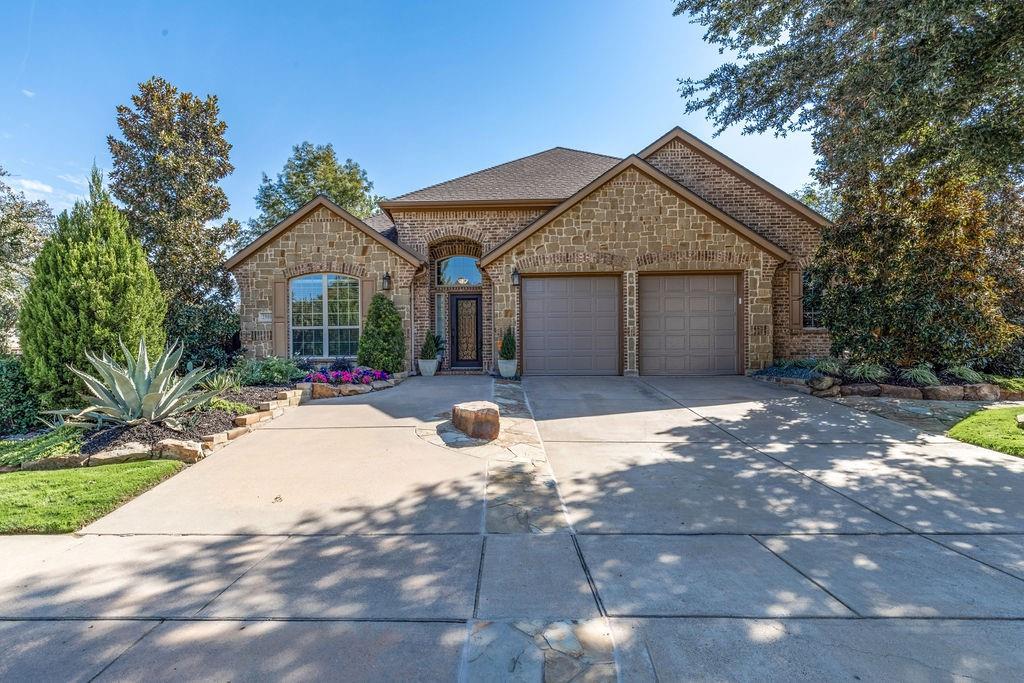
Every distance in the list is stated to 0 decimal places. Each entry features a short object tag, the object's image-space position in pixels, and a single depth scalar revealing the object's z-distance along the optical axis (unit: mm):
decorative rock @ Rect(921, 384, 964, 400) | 8109
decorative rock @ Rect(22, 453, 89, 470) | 4855
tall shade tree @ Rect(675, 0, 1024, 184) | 5574
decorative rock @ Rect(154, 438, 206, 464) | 4977
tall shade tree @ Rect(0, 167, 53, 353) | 12078
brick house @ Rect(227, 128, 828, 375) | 11328
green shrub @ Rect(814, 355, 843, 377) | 9242
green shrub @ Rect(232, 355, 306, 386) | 8875
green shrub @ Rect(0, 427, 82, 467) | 4961
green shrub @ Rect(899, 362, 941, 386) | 8382
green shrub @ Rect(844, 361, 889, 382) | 8828
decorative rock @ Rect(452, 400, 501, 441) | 5719
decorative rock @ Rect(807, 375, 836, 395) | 8578
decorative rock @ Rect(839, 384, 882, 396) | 8391
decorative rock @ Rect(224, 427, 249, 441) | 5802
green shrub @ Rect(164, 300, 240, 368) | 11531
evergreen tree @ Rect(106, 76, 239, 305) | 13234
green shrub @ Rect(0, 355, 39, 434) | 6648
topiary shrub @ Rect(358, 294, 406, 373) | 10781
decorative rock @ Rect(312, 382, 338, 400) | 8641
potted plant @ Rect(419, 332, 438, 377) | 11711
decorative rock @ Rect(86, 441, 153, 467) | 4879
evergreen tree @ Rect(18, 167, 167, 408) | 6664
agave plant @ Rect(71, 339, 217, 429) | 5555
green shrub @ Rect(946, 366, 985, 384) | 8497
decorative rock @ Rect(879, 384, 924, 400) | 8180
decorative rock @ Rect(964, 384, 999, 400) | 8148
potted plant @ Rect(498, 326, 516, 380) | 10914
